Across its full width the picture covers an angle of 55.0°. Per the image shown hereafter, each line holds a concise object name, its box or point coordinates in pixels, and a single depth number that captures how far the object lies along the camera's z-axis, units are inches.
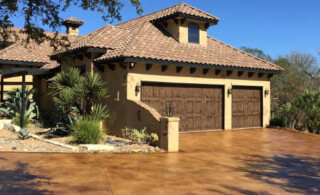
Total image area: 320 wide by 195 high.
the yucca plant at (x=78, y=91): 475.5
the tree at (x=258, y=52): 1688.7
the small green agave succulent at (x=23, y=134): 459.7
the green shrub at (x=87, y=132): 425.4
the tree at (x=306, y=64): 1547.0
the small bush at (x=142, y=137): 443.7
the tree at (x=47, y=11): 243.4
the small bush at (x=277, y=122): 728.3
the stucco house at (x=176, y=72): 540.4
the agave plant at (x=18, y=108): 589.6
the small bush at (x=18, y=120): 578.9
